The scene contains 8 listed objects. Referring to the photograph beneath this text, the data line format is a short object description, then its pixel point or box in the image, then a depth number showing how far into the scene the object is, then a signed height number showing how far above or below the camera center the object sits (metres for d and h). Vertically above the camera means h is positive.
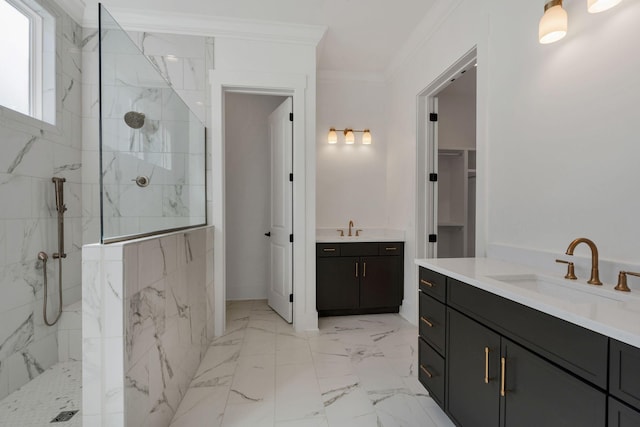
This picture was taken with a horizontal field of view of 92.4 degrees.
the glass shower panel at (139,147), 1.33 +0.36
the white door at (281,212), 3.00 -0.02
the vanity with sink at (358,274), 3.15 -0.67
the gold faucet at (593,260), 1.19 -0.19
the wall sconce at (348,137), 3.57 +0.86
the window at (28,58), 1.96 +1.05
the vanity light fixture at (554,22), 1.32 +0.81
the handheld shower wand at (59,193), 2.24 +0.12
